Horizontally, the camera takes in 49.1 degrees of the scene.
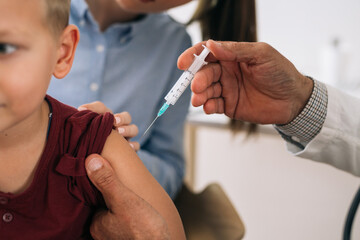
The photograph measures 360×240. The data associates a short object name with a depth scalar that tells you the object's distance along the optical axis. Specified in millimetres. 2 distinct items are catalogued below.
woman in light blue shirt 1070
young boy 668
